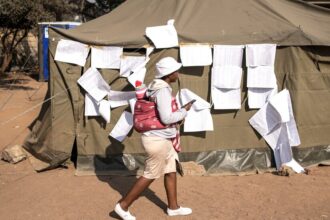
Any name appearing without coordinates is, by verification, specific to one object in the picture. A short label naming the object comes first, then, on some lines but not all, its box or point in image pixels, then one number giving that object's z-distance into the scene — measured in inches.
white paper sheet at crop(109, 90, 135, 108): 259.0
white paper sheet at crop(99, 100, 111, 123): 257.9
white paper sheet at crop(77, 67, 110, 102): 259.1
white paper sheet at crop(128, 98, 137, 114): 256.4
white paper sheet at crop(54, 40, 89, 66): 260.8
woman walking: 184.9
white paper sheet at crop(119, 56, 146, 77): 257.8
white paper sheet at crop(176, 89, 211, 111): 260.5
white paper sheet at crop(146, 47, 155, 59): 255.6
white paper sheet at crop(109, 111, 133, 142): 259.4
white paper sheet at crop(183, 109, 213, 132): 261.9
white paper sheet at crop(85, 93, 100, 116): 260.2
